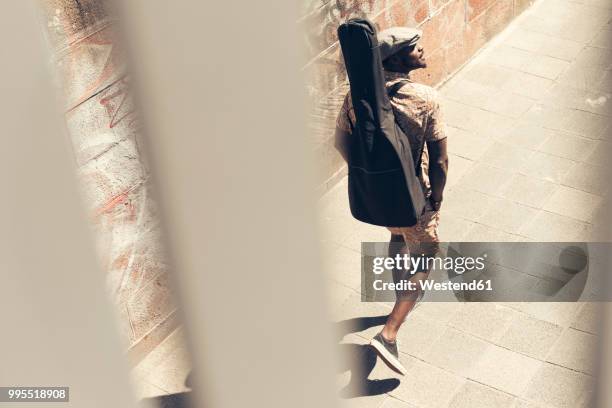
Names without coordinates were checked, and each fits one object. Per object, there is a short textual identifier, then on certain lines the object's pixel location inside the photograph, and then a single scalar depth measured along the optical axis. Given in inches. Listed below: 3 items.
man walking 366.0
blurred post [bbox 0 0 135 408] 89.1
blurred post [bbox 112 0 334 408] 89.4
